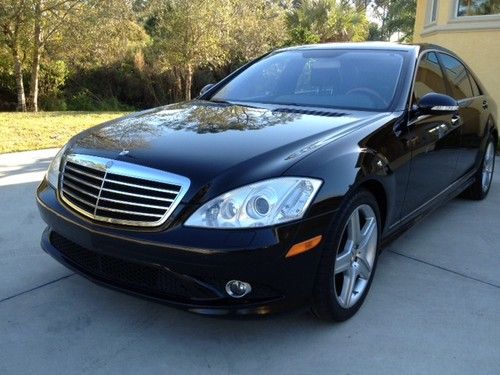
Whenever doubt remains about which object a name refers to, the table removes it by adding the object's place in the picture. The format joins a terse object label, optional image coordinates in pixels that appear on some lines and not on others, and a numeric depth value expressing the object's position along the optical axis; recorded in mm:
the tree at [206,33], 17797
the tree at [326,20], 26797
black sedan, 2346
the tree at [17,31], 13562
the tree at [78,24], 14180
